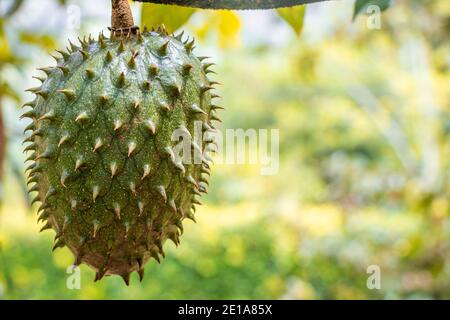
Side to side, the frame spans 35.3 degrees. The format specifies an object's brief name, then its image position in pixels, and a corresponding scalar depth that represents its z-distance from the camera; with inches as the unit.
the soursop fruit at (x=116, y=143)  17.9
